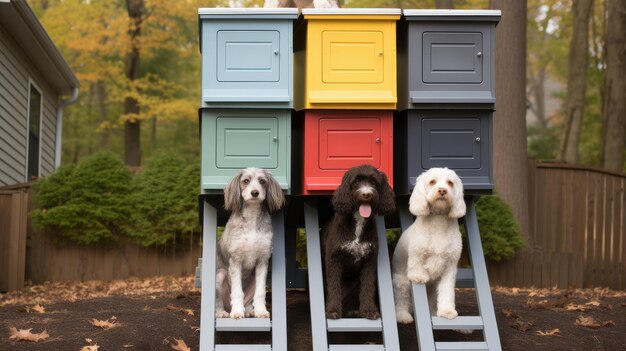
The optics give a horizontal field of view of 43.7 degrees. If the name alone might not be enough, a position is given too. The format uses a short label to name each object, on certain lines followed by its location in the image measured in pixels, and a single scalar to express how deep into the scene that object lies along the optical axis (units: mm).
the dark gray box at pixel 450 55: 5938
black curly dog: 5496
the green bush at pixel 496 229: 10375
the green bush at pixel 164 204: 11477
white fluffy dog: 5488
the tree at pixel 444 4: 13891
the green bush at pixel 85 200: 11273
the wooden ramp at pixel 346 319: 5465
